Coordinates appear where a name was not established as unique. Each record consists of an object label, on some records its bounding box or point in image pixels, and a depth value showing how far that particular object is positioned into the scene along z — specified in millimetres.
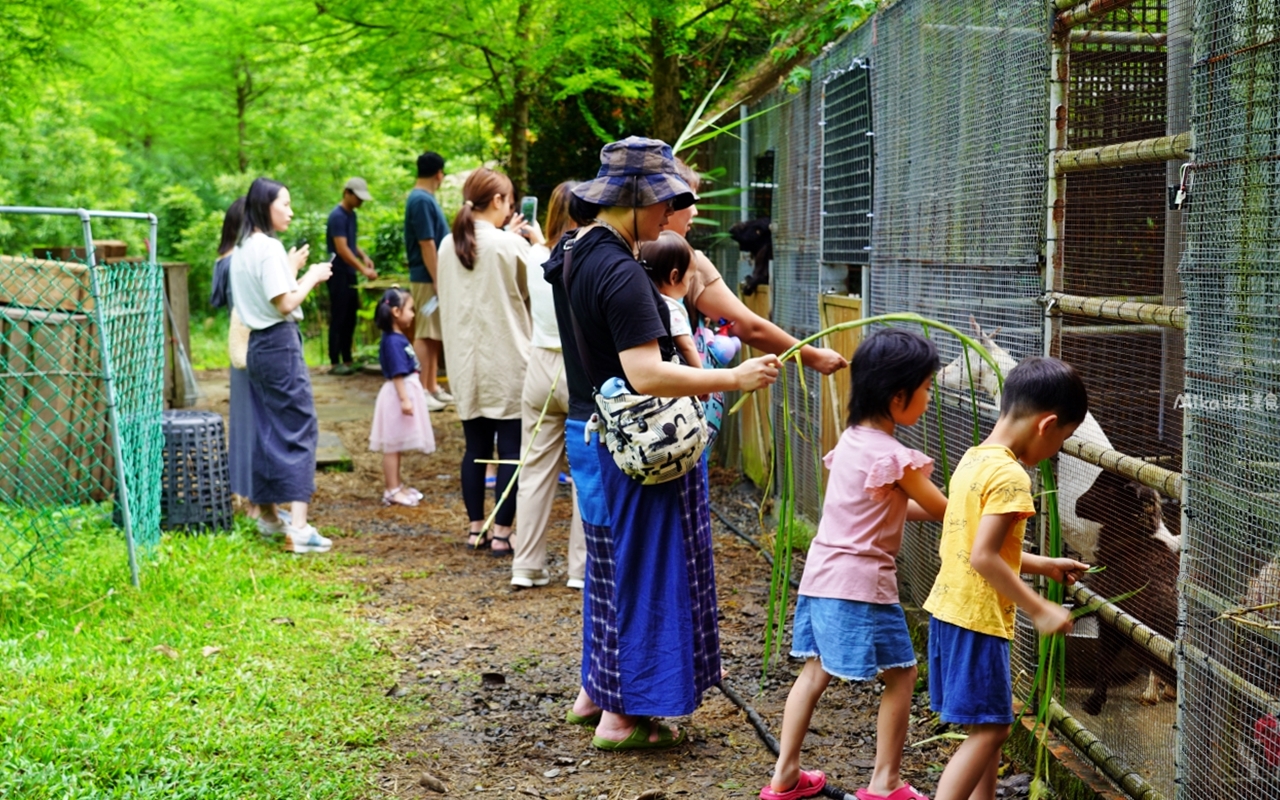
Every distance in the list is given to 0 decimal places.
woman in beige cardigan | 6871
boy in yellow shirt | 2971
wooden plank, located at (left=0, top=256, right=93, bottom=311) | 6621
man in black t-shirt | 12656
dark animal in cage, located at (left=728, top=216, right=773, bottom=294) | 7730
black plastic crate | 6945
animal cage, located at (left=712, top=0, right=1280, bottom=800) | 2664
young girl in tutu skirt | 7953
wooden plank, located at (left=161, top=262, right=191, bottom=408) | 9117
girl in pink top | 3377
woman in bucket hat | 3631
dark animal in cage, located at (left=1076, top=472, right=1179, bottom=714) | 3486
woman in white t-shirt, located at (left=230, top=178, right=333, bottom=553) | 6684
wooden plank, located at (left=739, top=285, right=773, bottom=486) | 7711
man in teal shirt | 9320
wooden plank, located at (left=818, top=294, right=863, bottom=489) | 5797
